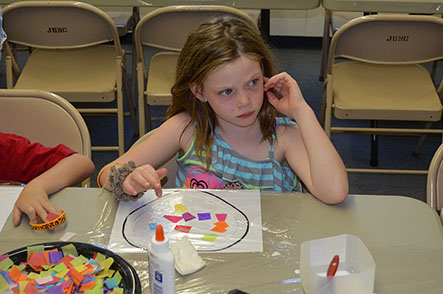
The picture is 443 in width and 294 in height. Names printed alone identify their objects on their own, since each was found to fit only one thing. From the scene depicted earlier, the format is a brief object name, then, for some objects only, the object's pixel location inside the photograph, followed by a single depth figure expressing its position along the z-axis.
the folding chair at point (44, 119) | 1.66
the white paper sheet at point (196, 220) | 1.21
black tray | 1.07
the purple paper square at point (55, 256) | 1.15
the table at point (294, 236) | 1.10
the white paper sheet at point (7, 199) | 1.31
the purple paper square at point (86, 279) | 1.09
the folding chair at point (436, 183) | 1.47
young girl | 1.48
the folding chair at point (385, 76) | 2.33
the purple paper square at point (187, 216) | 1.29
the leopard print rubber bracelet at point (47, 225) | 1.26
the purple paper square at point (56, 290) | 1.07
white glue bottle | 0.94
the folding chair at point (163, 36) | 2.37
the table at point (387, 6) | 2.60
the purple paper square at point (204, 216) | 1.29
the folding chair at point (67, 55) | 2.43
